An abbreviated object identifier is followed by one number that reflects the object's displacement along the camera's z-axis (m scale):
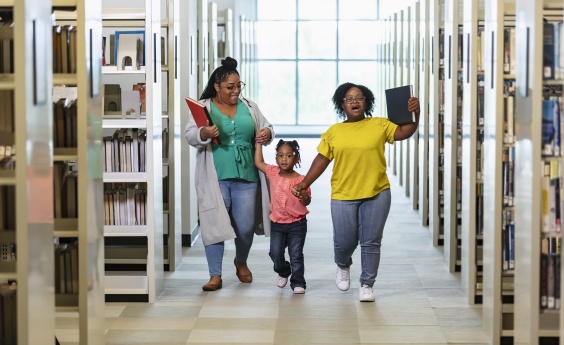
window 24.69
